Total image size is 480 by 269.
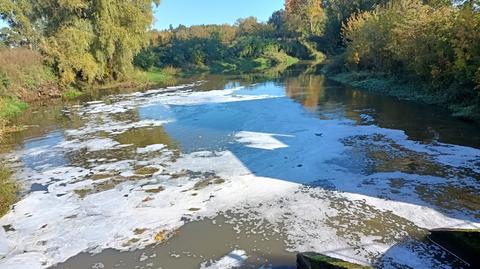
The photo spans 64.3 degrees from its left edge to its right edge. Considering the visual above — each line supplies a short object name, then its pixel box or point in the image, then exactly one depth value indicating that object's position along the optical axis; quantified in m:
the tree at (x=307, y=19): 59.97
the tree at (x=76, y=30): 24.12
